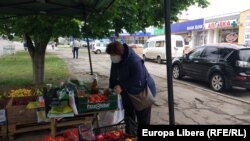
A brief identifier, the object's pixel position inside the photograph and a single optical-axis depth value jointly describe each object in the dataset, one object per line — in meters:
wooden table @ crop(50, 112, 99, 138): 2.28
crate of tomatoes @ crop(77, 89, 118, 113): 2.37
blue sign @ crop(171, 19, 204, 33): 23.98
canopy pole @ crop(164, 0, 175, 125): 1.87
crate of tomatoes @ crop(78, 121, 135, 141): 2.04
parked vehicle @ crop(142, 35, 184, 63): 13.88
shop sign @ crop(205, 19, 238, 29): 19.70
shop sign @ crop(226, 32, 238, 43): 20.24
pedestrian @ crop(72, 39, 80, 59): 16.59
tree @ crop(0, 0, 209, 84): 4.76
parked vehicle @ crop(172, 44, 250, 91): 6.04
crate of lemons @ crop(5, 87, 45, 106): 3.23
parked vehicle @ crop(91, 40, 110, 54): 24.55
